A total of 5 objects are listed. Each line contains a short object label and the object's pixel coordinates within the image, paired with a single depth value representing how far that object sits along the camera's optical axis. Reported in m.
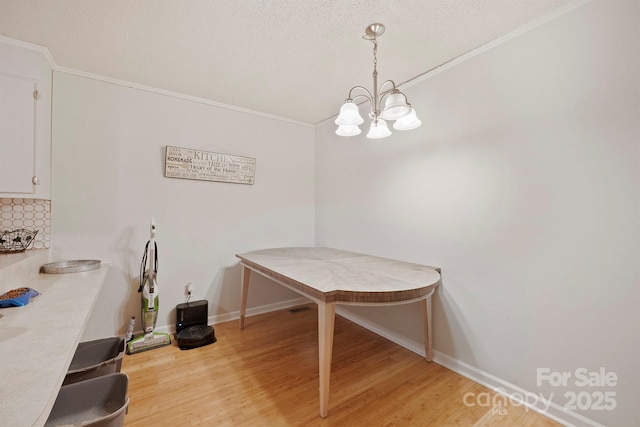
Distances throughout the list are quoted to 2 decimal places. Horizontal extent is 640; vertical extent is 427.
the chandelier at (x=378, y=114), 1.47
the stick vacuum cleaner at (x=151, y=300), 2.29
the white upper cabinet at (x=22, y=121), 1.76
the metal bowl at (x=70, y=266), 1.88
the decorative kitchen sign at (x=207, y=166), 2.55
